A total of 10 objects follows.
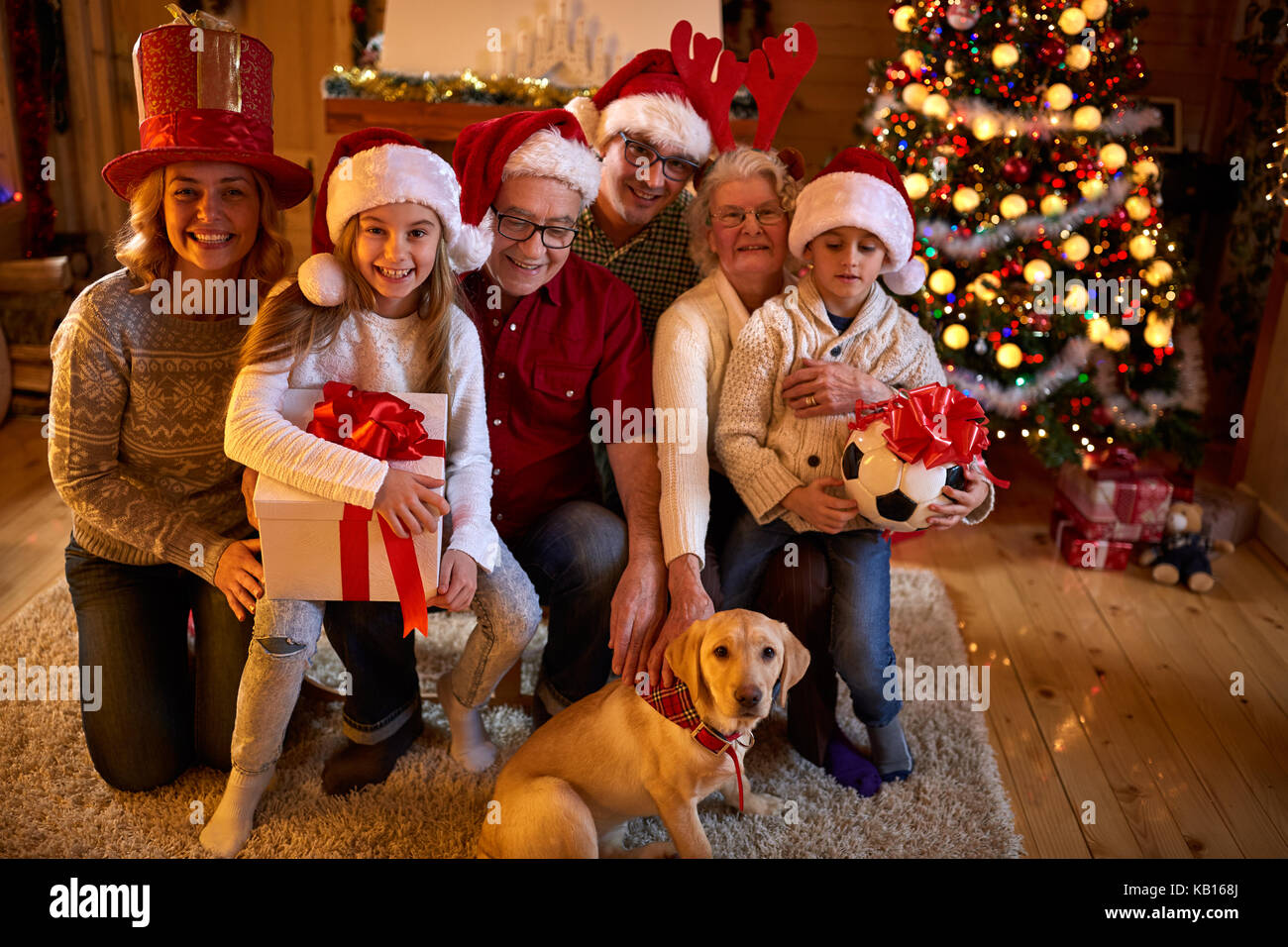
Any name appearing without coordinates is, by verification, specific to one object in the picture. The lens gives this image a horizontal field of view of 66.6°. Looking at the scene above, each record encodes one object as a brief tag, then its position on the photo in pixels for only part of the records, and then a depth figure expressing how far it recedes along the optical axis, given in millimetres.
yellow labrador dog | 1543
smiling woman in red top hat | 1688
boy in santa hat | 1846
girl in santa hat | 1522
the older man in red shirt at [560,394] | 1773
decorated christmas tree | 2908
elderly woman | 1841
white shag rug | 1752
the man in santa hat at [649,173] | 2148
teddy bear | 2814
